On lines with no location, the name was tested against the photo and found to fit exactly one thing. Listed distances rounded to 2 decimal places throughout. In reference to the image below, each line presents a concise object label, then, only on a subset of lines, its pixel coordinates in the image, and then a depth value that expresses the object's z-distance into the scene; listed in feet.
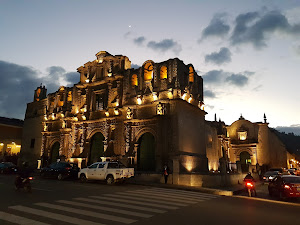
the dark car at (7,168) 81.92
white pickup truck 51.99
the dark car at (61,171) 63.87
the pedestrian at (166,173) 56.34
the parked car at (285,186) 36.73
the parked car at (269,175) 69.05
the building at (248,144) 118.93
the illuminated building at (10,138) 129.29
